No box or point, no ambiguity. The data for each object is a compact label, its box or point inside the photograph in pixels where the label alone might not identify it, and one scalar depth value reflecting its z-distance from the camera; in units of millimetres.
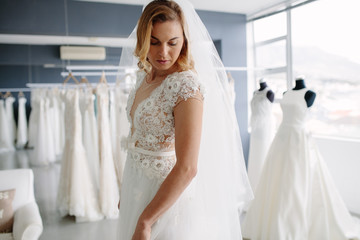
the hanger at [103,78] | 3073
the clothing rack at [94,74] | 3105
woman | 822
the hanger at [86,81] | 3141
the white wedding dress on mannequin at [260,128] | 3307
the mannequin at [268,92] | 3236
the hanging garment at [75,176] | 3029
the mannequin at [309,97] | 2469
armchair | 1970
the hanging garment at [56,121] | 3018
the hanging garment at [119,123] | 3111
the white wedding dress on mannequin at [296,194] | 2336
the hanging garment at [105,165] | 3096
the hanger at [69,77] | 2979
